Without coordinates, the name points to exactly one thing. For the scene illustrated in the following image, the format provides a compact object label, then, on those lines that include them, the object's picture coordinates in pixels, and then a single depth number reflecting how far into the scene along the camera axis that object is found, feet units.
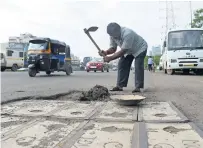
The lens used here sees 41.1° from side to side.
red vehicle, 82.69
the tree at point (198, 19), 102.53
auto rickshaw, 44.60
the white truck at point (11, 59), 87.92
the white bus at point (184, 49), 47.85
